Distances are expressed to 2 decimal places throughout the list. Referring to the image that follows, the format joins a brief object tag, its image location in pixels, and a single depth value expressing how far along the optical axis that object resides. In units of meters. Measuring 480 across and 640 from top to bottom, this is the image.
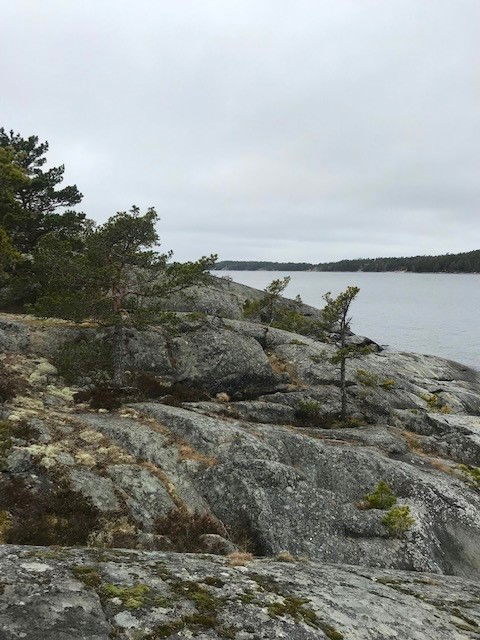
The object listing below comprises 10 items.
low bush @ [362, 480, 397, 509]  17.47
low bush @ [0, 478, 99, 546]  11.40
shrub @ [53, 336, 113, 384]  22.69
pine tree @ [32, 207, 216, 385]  23.06
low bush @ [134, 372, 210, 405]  23.56
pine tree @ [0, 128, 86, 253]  32.72
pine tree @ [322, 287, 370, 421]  26.16
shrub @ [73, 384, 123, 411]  20.41
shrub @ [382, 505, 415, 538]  16.42
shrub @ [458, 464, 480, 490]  21.09
